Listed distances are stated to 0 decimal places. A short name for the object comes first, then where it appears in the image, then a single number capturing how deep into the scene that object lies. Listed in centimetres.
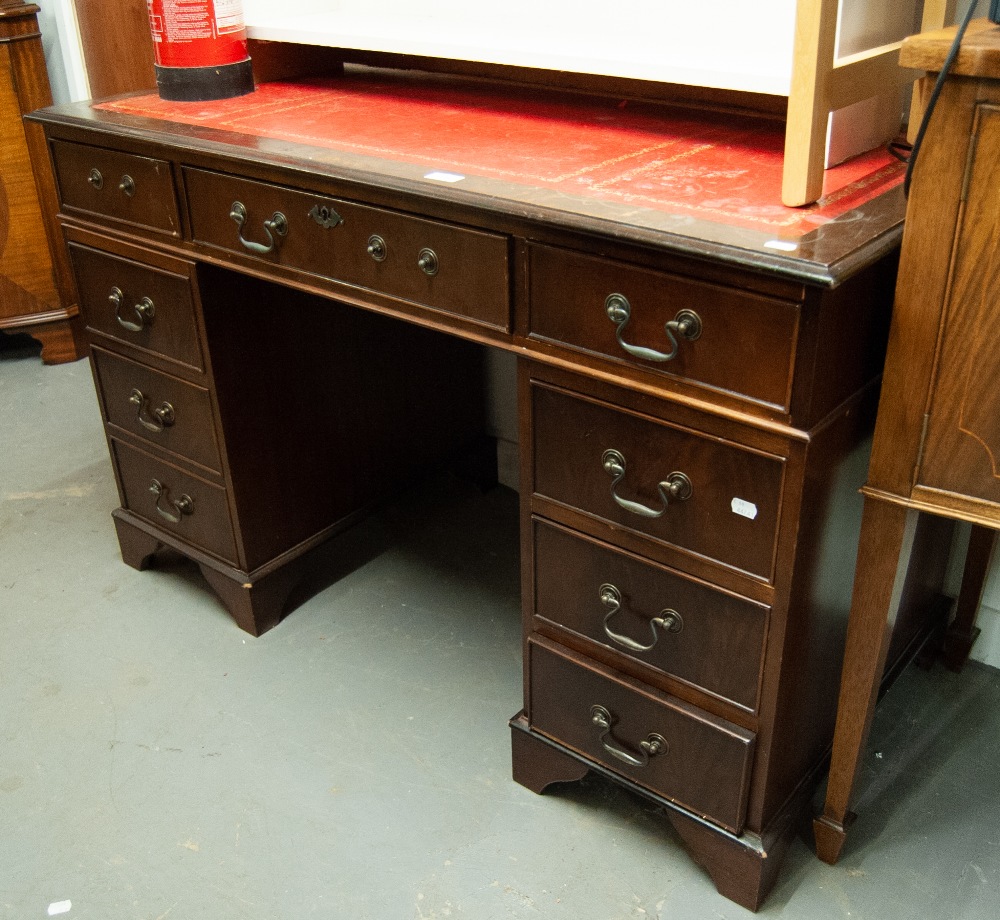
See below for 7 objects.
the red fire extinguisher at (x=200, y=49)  164
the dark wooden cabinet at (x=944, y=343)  95
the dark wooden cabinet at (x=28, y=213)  261
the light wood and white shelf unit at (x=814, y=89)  104
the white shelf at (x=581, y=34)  127
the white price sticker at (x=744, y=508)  115
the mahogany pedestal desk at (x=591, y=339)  109
